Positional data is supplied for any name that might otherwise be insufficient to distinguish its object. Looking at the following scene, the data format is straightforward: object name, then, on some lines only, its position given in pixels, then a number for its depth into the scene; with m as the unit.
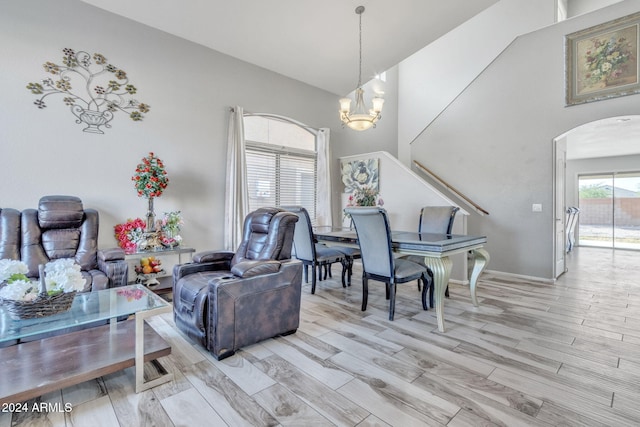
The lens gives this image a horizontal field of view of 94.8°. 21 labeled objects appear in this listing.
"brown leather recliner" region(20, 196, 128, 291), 2.82
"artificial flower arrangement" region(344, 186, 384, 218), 4.24
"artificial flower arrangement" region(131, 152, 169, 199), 3.51
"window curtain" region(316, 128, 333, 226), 5.80
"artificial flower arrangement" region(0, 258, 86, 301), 1.65
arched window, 4.98
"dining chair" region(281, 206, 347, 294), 3.90
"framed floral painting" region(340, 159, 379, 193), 5.41
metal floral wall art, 3.23
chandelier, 3.75
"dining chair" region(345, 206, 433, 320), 2.85
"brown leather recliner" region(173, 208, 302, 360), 2.22
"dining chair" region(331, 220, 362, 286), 4.19
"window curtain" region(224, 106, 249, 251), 4.46
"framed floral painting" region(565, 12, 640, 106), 3.96
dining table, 2.68
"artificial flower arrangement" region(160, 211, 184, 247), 3.66
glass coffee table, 1.59
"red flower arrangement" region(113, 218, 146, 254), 3.48
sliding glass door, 8.07
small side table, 3.33
